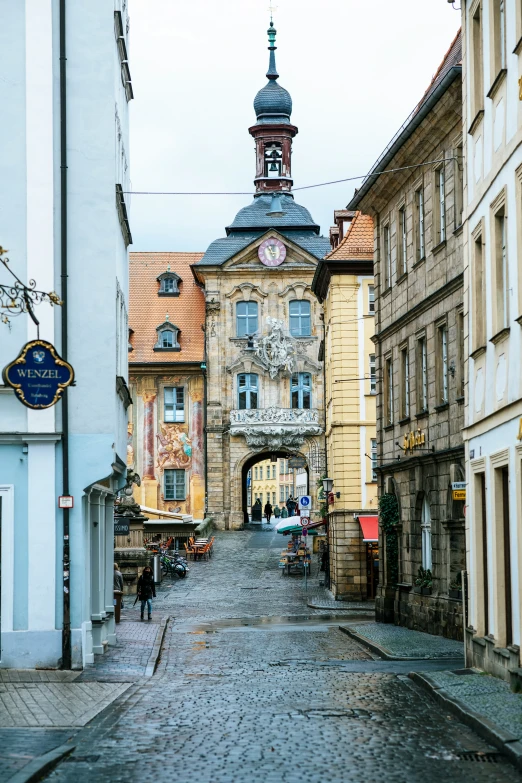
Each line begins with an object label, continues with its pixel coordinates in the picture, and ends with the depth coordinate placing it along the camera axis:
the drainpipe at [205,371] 73.38
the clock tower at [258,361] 72.62
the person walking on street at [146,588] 33.81
